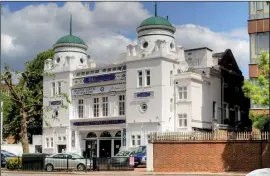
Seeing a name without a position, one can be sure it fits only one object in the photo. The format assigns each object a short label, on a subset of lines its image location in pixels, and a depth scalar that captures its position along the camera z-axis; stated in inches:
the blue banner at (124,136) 2028.8
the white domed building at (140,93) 1943.9
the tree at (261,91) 911.0
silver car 1317.7
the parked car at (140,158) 1472.3
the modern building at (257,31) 1374.3
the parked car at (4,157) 1547.7
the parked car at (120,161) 1316.4
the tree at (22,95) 1405.0
